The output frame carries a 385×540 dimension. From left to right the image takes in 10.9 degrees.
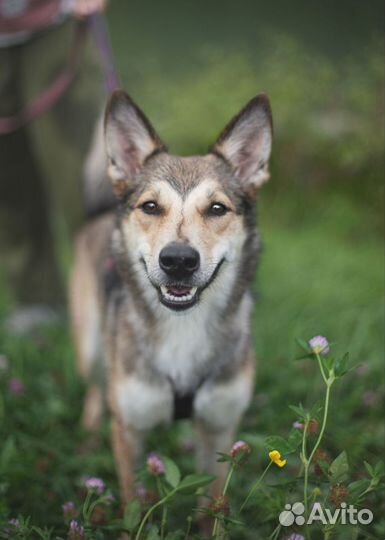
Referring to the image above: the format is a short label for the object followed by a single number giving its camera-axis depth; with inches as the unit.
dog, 73.1
